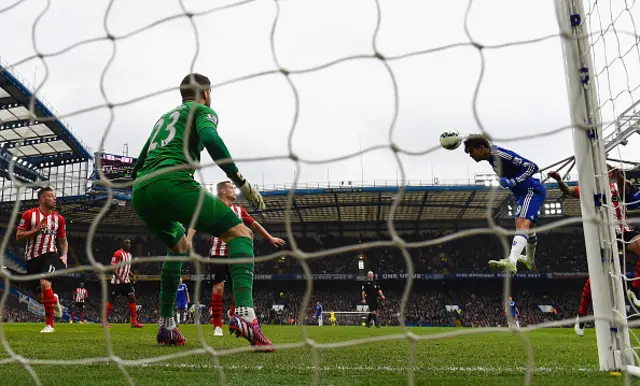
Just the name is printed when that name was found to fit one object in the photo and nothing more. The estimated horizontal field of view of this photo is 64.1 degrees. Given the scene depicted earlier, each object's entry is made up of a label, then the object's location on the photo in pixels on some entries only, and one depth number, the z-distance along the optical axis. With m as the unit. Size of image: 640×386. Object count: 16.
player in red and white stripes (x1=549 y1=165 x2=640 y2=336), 3.67
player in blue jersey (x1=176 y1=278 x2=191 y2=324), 14.86
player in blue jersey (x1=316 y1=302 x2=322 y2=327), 23.36
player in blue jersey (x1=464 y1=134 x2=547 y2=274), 5.35
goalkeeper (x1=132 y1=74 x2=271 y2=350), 2.83
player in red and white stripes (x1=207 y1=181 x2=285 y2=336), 5.41
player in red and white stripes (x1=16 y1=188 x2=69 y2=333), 5.71
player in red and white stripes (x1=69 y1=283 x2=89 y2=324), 14.99
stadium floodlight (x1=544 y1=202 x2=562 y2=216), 28.48
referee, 13.54
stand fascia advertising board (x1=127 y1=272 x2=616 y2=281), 27.78
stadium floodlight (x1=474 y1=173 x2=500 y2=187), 25.37
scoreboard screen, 29.80
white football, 4.61
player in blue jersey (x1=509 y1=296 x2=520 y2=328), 19.43
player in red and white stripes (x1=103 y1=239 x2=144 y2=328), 8.96
